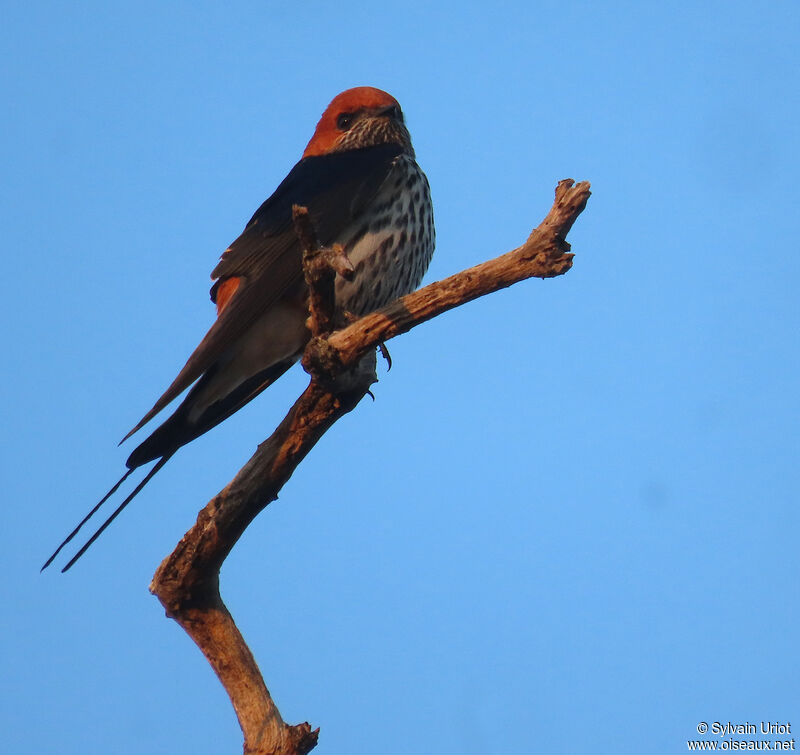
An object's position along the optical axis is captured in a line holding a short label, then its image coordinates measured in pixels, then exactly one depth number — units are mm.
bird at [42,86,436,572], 10141
